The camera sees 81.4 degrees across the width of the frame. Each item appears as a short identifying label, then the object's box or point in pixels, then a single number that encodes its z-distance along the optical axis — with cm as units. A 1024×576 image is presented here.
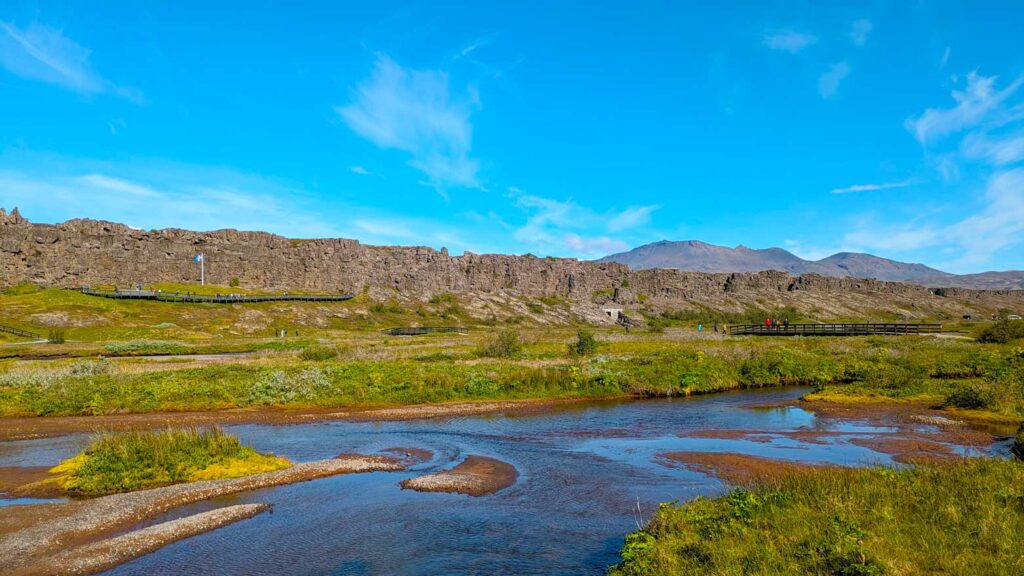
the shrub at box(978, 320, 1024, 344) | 6047
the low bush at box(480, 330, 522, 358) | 5841
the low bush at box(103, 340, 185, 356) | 6662
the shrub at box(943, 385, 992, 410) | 2900
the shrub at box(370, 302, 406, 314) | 14212
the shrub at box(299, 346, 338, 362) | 5644
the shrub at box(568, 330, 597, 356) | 5860
